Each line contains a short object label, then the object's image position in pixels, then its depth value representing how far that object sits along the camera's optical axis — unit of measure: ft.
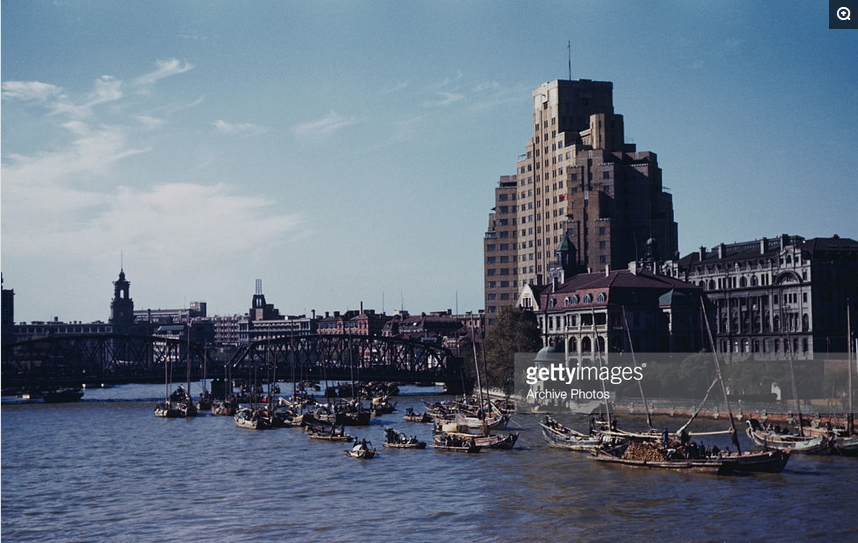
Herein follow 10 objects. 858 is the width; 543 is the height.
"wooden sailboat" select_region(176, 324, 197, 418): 547.61
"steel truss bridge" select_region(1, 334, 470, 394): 609.42
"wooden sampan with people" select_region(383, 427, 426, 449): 355.48
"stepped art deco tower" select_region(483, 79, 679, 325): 598.75
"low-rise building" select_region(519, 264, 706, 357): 501.56
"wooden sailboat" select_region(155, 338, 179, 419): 540.11
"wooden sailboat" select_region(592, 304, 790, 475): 271.69
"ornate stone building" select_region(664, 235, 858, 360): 505.25
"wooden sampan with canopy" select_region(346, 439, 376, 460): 330.75
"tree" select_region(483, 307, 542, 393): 534.78
